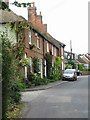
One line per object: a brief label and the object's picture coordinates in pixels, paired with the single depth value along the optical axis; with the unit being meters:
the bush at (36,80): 17.28
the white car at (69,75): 25.20
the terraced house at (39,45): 18.64
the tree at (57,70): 24.53
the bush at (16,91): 8.22
